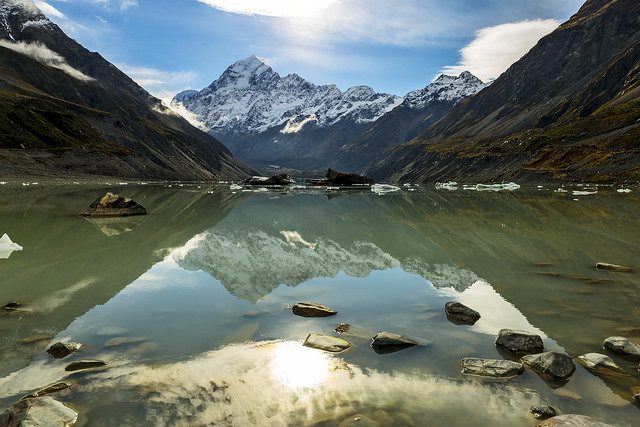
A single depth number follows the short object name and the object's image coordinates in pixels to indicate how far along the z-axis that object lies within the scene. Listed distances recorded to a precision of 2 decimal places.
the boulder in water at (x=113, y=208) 43.56
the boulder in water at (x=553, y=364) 9.85
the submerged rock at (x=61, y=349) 11.00
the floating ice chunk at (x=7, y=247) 23.81
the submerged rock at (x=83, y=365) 10.26
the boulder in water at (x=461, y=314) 13.88
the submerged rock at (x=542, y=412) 8.23
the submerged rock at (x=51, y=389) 8.98
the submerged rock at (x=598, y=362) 10.06
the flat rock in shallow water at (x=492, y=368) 9.92
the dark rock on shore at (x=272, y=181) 147.38
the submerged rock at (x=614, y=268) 20.19
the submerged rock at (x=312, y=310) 14.54
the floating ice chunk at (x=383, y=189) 112.25
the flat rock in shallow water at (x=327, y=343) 11.48
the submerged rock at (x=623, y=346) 10.69
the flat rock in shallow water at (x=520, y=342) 11.36
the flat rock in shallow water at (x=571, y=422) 7.45
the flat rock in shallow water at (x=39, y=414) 7.65
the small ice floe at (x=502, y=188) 109.54
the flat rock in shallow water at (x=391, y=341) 11.59
